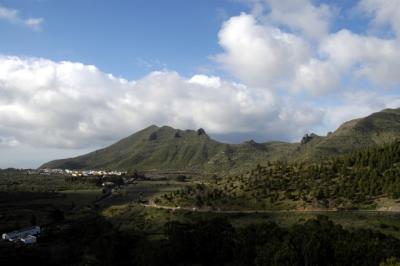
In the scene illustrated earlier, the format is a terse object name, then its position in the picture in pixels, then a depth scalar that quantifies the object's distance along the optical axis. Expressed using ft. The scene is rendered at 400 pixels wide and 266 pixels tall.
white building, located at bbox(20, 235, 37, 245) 232.20
